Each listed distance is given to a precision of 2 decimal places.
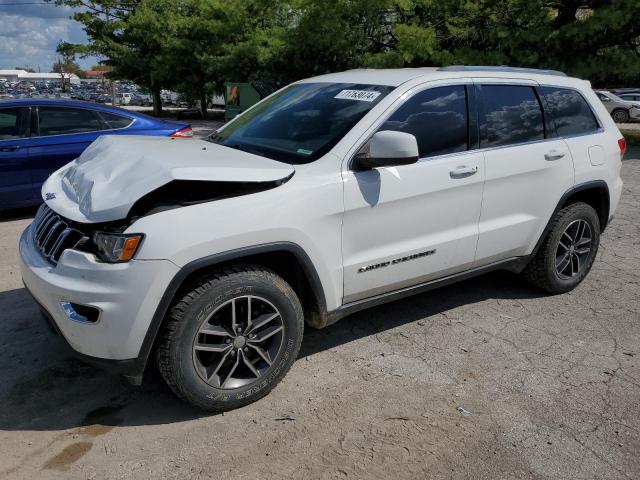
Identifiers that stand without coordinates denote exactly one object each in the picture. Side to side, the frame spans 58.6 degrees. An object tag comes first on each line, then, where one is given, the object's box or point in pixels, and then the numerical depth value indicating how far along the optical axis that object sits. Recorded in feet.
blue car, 21.93
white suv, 9.03
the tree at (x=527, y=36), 48.03
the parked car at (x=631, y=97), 78.79
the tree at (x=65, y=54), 96.90
